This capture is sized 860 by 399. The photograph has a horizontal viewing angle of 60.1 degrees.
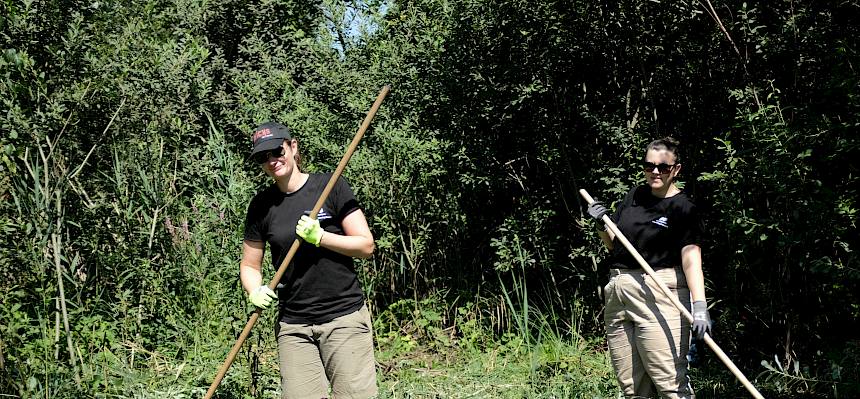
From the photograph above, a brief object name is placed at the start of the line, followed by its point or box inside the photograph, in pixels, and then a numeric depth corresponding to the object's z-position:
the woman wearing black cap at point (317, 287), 3.15
